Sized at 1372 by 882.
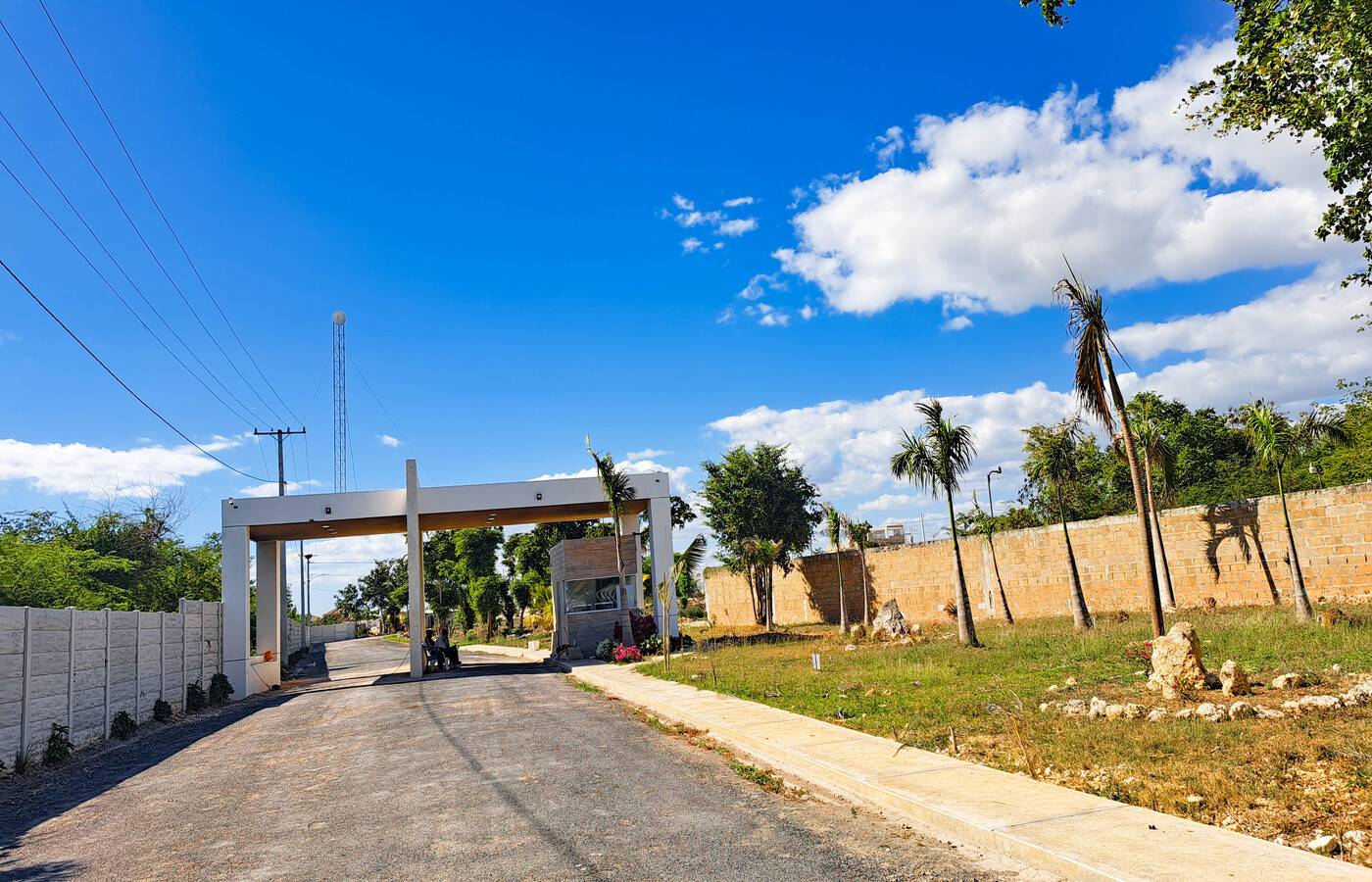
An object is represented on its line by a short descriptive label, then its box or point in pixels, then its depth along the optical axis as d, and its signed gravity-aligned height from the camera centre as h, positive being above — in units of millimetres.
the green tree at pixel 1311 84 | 11195 +6213
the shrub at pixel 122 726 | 16562 -1988
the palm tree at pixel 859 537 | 34056 +847
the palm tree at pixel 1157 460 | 21250 +1860
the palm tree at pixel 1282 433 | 17797 +1774
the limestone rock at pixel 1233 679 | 10289 -1898
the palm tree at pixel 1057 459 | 24406 +2332
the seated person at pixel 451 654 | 31270 -2141
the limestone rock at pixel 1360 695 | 9148 -1998
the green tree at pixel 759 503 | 40781 +3008
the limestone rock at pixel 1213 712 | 9234 -2051
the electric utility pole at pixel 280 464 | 42062 +7292
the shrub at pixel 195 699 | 21744 -2054
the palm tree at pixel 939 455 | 21969 +2459
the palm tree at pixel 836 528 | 33000 +1183
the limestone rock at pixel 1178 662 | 10898 -1754
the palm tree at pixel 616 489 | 30094 +3192
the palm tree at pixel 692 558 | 35812 +613
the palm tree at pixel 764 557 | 39219 +428
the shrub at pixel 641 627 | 30078 -1774
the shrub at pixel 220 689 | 23731 -2074
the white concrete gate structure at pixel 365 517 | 27641 +3014
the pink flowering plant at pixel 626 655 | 27500 -2478
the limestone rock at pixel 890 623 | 24281 -1988
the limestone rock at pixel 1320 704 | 9039 -2011
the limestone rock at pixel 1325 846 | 5492 -2142
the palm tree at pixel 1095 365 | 14984 +3016
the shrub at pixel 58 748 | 13461 -1853
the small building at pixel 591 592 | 32156 -403
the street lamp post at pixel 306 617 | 62650 -697
